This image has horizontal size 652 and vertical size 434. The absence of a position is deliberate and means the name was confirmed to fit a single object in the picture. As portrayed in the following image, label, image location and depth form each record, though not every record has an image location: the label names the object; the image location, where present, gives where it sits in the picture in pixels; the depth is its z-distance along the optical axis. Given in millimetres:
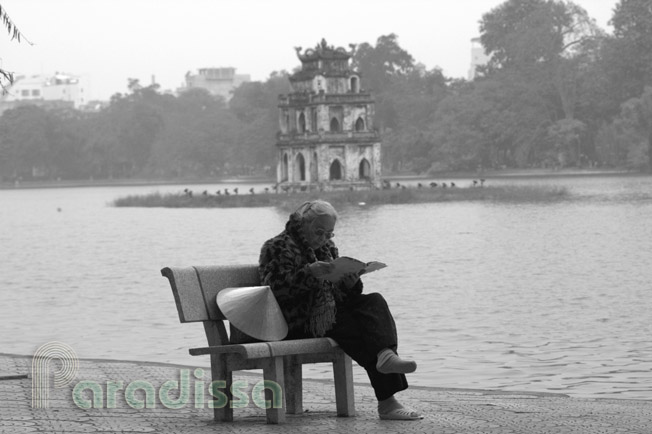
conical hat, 8312
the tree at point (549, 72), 107812
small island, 68812
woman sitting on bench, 8258
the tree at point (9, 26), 8812
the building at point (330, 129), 71812
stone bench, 8141
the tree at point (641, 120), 96375
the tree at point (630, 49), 106688
